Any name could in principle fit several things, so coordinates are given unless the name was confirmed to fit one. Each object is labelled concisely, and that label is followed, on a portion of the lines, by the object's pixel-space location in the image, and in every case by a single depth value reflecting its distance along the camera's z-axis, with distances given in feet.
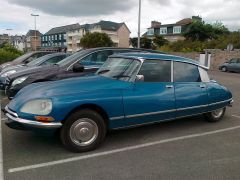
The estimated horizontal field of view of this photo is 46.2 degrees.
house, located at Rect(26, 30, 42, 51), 393.25
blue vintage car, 13.42
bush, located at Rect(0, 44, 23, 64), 79.30
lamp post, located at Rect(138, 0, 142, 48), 80.21
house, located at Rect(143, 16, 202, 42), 253.96
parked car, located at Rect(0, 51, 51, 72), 39.63
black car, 28.19
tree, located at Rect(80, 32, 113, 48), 209.71
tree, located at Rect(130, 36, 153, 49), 201.81
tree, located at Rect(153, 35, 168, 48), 199.64
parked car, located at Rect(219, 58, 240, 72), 89.97
